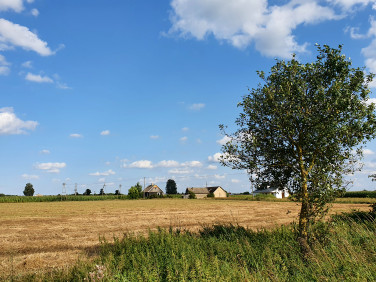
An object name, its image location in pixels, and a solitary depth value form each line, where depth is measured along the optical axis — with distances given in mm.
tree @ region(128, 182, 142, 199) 118688
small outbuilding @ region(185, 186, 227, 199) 159625
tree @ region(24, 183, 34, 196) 188875
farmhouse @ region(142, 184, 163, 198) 156750
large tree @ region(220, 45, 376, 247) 11617
